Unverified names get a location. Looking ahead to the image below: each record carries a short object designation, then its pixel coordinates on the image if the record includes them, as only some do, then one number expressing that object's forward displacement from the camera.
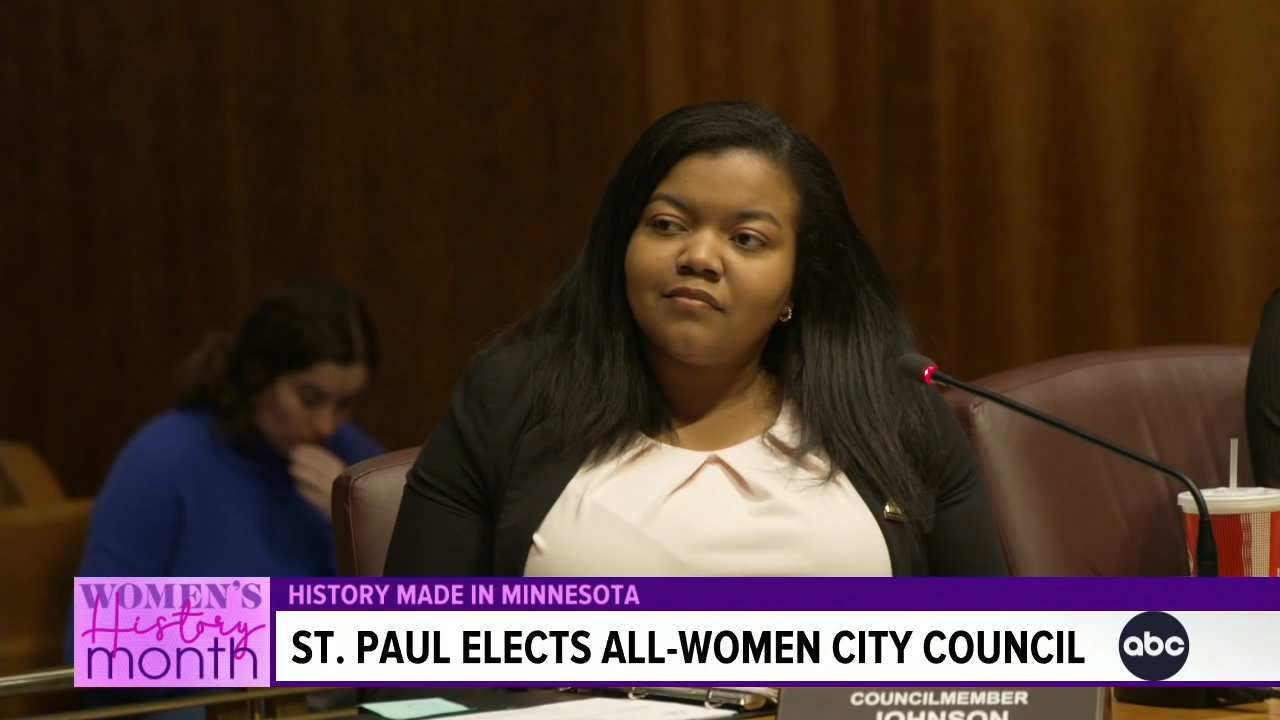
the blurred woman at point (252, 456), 6.21
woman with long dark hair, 5.66
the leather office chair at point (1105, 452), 5.94
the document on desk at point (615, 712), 5.35
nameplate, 5.24
